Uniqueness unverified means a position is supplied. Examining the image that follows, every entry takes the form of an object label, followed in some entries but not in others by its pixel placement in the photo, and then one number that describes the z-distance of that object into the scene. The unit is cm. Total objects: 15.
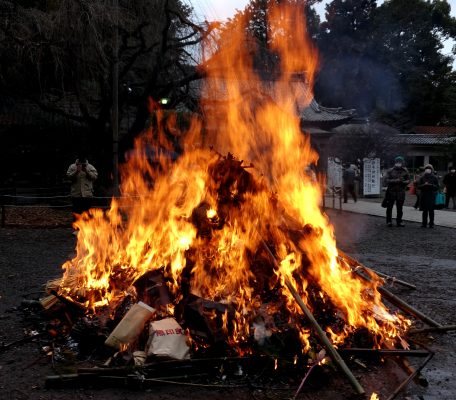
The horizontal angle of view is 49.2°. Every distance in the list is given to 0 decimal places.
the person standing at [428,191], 1353
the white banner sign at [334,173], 3046
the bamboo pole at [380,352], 425
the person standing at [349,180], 2198
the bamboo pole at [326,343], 360
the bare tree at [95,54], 1321
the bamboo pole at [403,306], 492
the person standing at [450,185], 1970
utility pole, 1385
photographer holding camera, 1221
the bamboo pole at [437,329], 485
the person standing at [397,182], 1357
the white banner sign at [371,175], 2770
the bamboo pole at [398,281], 677
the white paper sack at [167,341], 407
